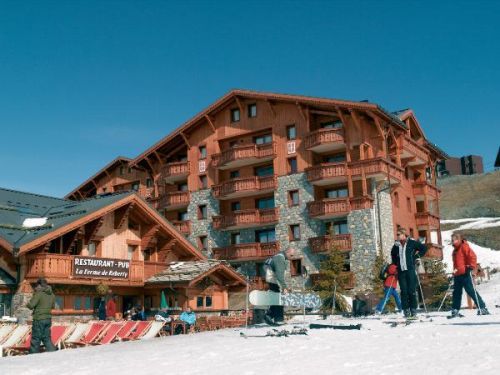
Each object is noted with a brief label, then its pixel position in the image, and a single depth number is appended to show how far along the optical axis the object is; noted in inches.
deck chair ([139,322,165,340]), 602.9
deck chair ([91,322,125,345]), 587.3
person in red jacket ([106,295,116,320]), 923.4
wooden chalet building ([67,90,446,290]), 1439.5
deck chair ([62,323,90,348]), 605.9
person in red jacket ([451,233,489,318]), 512.1
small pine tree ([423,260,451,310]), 1146.0
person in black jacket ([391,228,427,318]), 504.4
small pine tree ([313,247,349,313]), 1305.4
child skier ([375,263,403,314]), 572.1
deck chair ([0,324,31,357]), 592.1
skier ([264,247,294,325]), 517.3
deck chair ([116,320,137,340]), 600.1
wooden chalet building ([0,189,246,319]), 865.5
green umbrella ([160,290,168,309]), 954.1
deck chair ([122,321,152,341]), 599.2
